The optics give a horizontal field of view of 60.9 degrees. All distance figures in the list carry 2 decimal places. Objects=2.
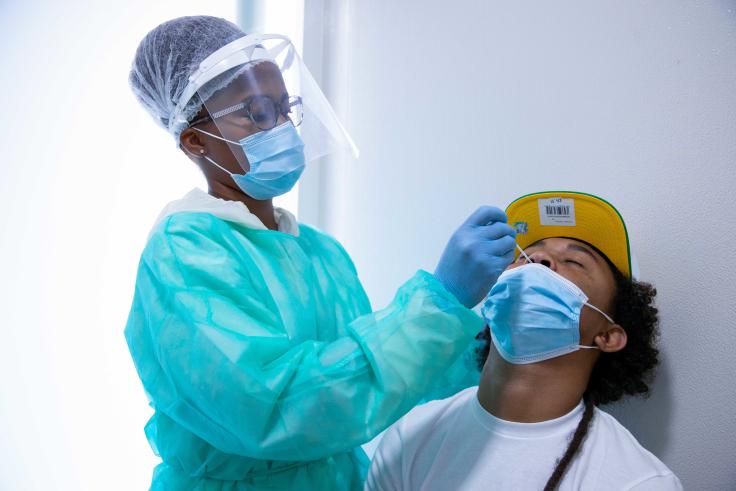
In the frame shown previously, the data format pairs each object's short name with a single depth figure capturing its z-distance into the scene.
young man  1.27
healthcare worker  1.10
